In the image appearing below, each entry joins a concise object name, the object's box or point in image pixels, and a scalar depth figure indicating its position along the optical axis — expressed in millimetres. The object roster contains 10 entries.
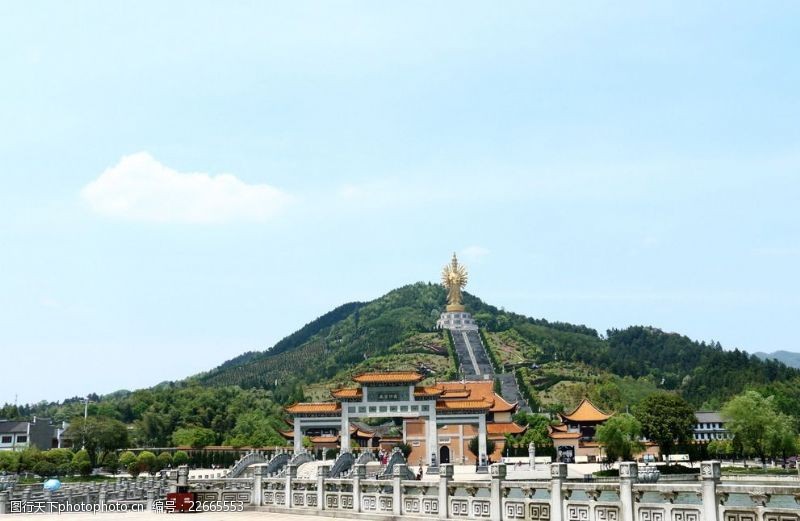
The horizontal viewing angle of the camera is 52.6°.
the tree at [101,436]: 60469
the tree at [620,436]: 59688
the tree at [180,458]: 64200
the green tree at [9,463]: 53812
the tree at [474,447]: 73312
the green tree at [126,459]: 59216
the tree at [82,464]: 56750
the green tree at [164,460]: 60875
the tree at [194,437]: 74938
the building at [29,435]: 83938
